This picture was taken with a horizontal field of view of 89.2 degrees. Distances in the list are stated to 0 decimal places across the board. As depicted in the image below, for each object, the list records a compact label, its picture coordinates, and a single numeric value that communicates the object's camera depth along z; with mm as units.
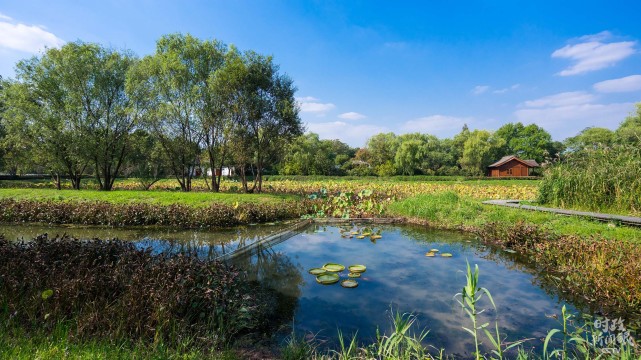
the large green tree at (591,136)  66812
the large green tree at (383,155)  53000
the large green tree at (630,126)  48838
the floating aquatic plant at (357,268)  6989
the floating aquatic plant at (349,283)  6234
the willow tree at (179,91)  20516
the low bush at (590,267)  5270
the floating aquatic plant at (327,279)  6480
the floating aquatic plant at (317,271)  6969
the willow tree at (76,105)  22859
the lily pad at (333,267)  7094
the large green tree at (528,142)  71562
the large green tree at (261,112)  19828
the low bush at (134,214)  12609
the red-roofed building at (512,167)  56500
